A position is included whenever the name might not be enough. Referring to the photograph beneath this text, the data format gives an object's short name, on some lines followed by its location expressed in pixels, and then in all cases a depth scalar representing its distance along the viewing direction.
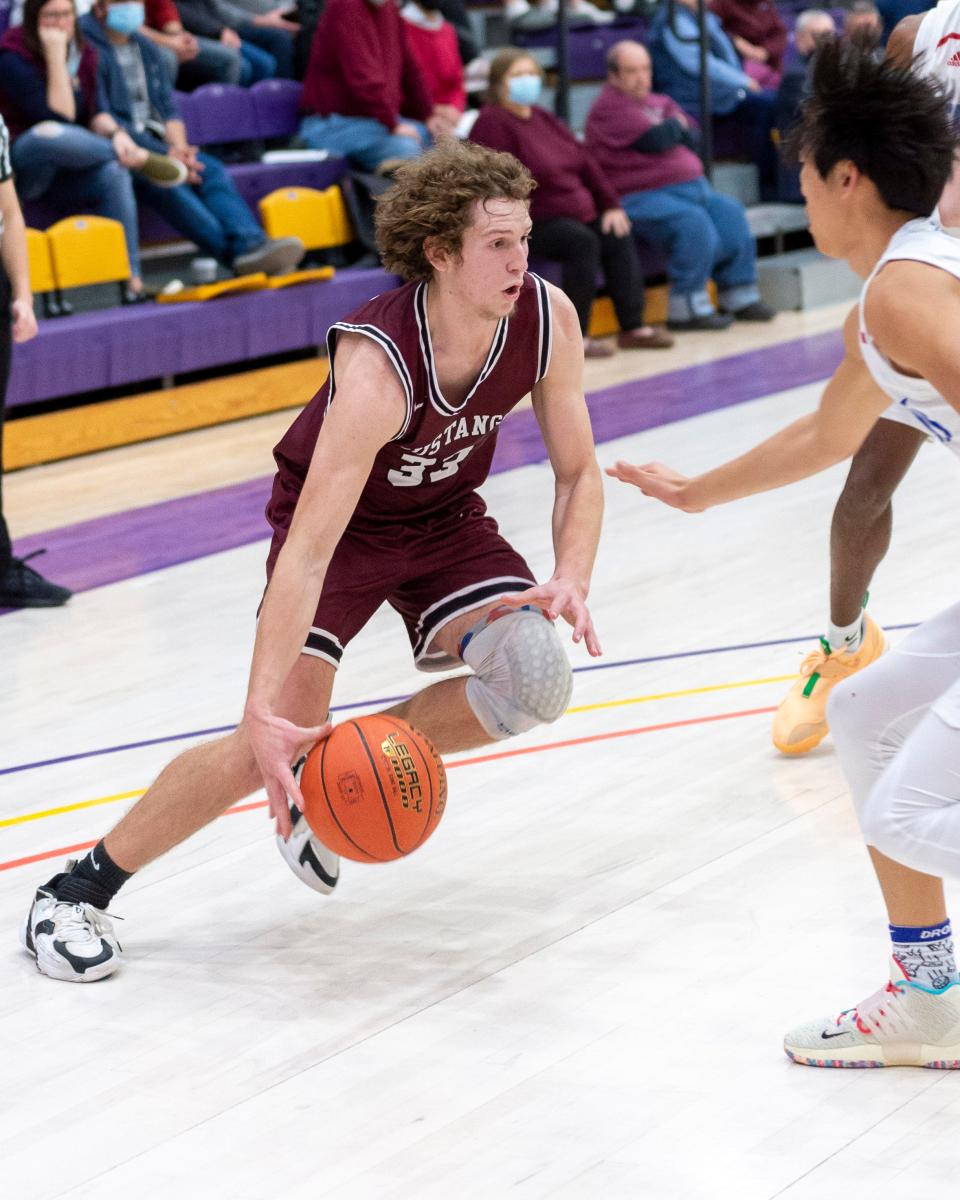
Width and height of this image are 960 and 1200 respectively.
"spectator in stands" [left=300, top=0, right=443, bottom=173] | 16.88
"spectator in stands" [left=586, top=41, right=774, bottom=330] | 18.33
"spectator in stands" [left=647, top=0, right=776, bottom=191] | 19.94
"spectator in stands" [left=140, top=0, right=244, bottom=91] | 16.99
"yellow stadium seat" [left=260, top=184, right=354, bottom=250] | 16.13
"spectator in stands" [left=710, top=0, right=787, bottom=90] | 21.75
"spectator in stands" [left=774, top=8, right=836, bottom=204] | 20.28
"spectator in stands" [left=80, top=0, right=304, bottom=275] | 15.50
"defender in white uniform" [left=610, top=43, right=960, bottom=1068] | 4.26
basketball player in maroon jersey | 5.44
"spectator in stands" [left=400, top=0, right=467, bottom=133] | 18.07
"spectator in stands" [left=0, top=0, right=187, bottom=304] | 14.53
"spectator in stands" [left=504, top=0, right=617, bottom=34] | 21.34
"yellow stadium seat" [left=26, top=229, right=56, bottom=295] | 14.17
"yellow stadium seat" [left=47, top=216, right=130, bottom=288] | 14.38
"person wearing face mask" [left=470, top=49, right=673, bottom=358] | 17.06
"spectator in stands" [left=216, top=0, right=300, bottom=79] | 18.51
